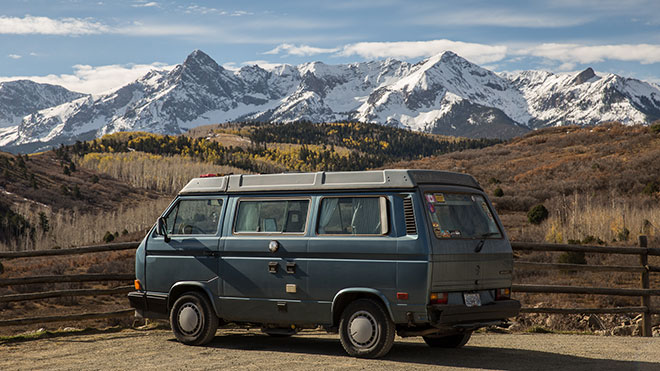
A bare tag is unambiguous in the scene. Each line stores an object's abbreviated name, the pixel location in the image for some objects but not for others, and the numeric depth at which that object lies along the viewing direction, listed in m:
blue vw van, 9.30
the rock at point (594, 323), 16.44
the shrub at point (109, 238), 75.35
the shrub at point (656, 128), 65.52
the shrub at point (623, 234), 30.58
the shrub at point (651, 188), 42.54
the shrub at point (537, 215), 38.56
